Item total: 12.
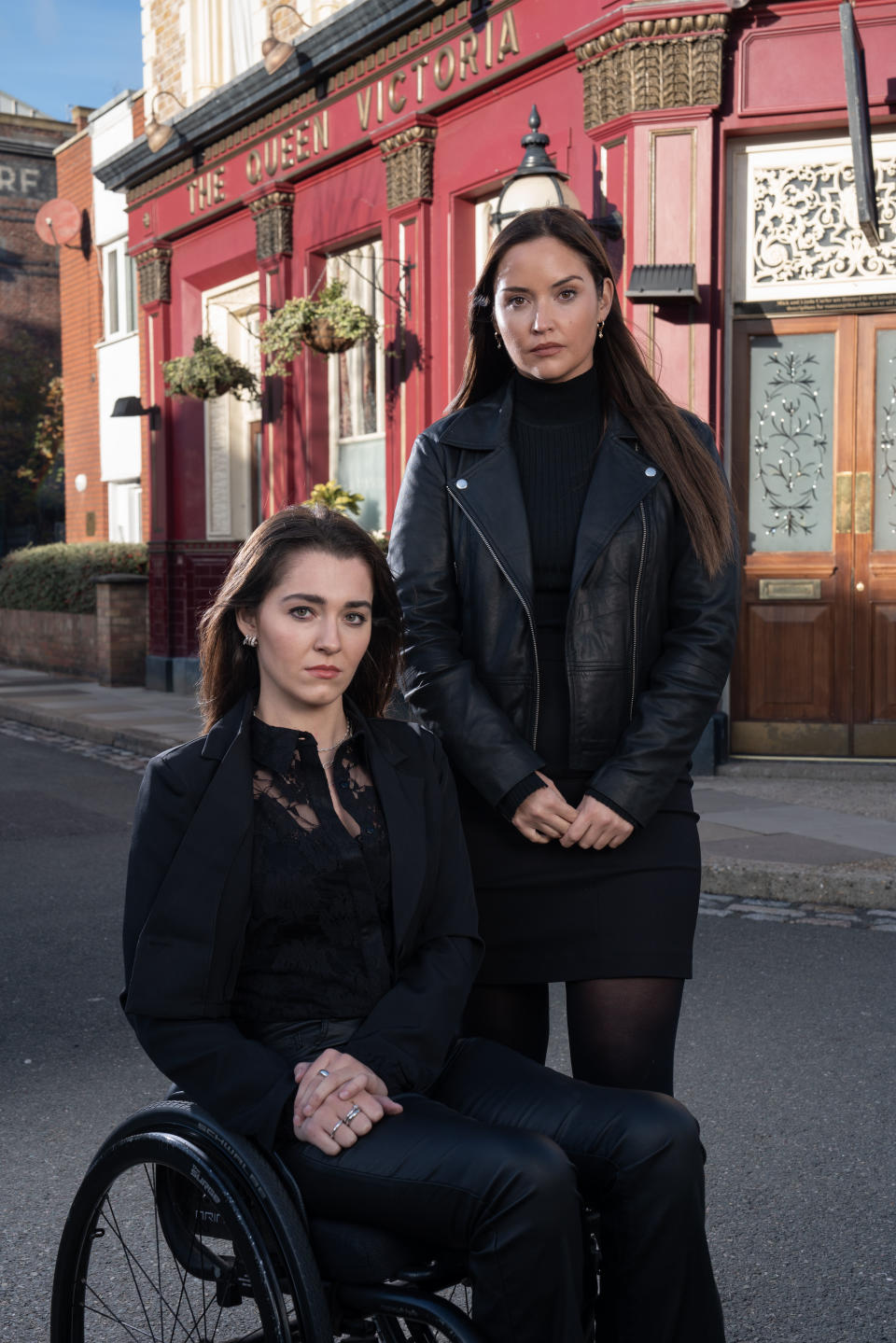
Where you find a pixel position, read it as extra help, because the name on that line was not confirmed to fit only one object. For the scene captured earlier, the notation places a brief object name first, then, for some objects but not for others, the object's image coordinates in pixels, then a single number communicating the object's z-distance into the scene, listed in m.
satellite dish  20.91
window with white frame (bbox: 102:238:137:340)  20.31
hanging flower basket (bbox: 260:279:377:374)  12.42
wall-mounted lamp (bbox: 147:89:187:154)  15.70
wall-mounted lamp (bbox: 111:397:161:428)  16.62
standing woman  2.47
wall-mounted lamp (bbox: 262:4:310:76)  13.30
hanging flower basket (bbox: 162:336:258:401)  14.52
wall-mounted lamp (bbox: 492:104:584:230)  9.18
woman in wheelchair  1.95
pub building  9.23
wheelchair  1.89
